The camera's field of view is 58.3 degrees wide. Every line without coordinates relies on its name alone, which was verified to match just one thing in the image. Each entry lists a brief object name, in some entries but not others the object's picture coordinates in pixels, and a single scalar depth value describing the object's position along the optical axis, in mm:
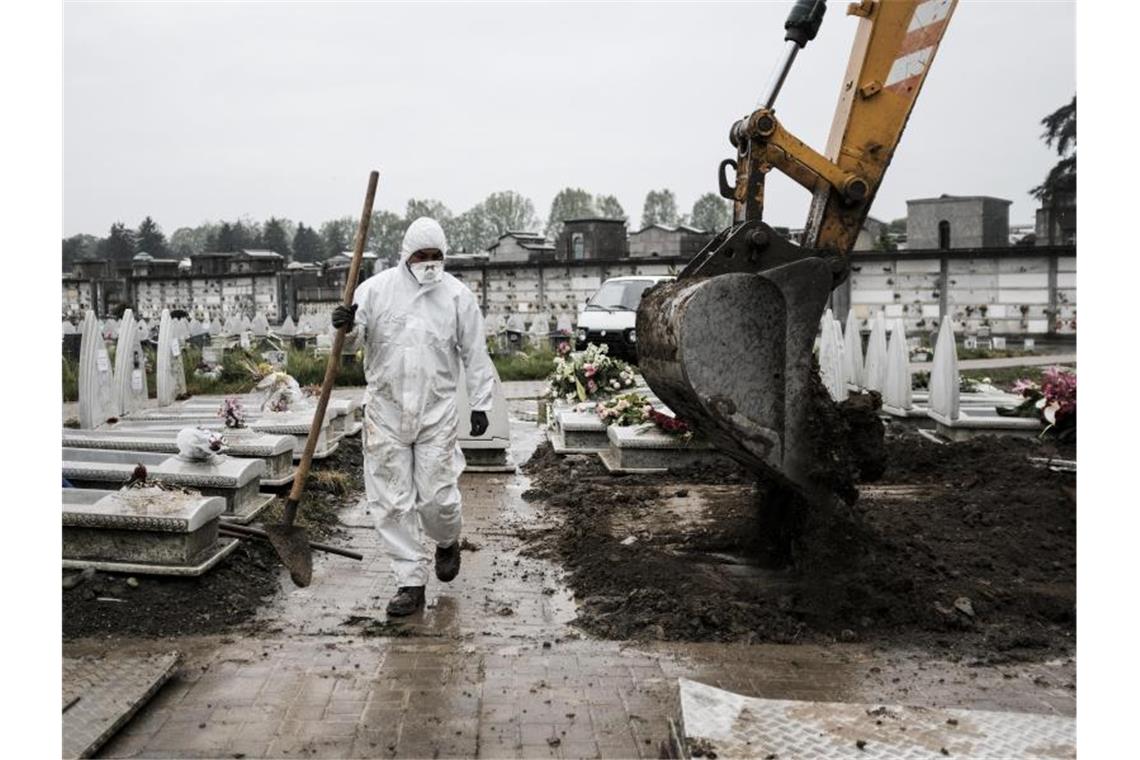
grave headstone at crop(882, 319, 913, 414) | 11867
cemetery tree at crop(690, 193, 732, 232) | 69500
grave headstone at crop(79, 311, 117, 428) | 9023
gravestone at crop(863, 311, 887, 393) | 12703
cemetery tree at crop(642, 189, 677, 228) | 80875
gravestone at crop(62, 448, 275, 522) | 6344
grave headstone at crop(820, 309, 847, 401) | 13625
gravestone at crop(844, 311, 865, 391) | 14195
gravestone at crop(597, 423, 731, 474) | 9148
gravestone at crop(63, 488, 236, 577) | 5367
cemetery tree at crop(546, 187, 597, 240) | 79875
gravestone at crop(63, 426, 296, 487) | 7578
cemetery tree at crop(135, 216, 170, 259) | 61188
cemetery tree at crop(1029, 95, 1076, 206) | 35203
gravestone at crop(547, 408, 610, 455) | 10414
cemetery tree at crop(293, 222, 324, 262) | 71312
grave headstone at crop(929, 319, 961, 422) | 10539
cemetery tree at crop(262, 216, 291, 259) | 71262
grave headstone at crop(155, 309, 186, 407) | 13156
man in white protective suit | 5512
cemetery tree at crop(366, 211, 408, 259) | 60812
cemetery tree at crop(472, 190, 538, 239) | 69750
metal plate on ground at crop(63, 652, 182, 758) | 3495
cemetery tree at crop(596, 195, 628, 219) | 77500
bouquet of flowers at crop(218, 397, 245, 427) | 8602
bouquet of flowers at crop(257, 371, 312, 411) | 9719
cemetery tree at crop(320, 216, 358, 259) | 71688
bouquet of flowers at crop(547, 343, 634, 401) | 12664
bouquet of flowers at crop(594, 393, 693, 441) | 9227
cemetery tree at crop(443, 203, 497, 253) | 68062
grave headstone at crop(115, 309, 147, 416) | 10373
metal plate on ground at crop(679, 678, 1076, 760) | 3246
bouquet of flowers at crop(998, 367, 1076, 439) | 9266
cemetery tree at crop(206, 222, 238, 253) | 67500
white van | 20031
